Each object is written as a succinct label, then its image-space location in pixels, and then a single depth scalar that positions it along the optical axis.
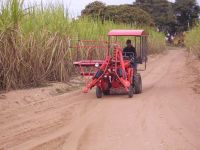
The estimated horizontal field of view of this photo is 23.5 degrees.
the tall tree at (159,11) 65.06
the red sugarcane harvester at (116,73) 12.83
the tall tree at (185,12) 68.50
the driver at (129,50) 14.24
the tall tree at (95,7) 42.94
